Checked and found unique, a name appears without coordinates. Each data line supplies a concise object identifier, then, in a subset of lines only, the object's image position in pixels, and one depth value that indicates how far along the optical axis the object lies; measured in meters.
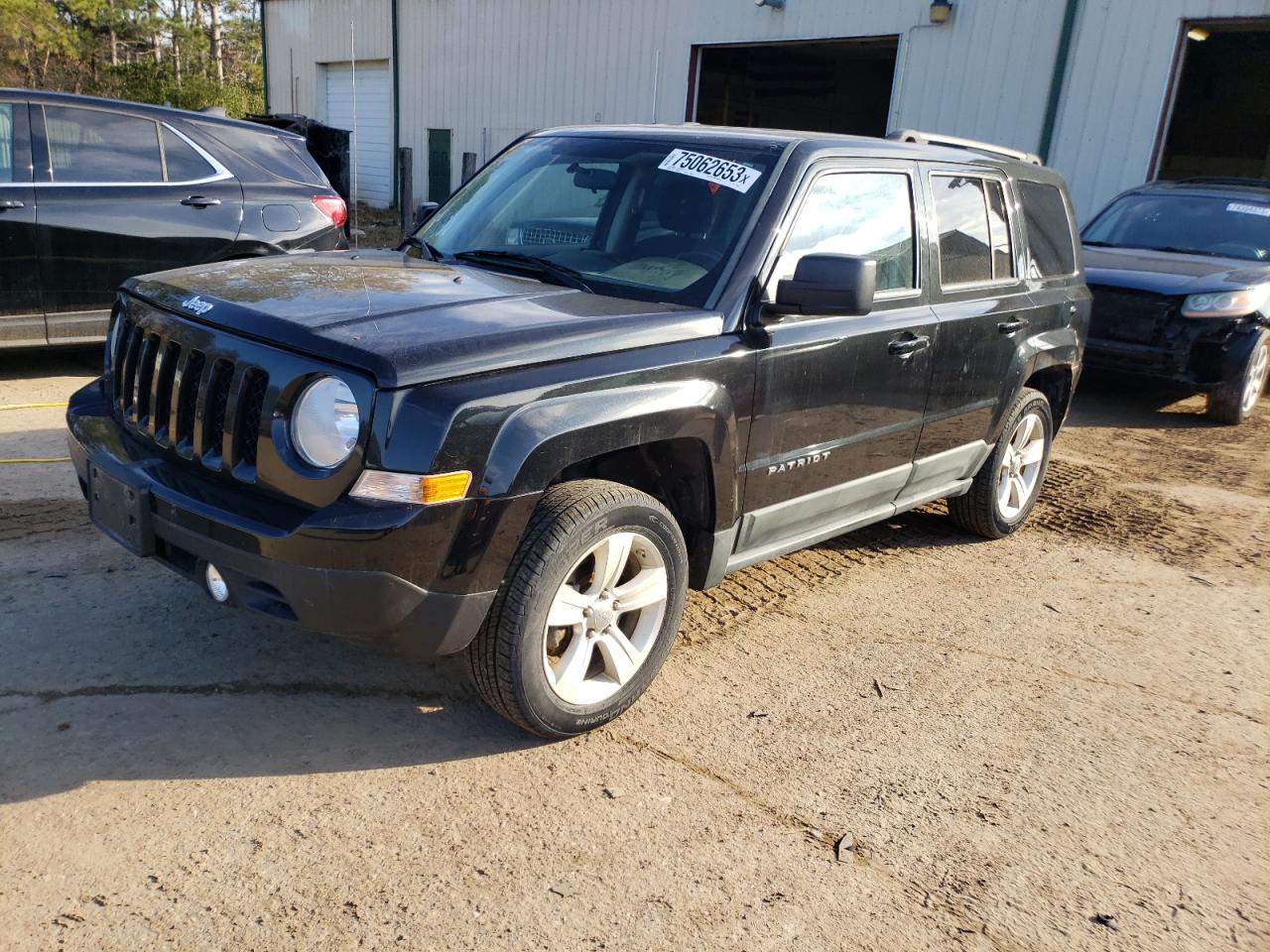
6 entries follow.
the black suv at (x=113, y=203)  6.61
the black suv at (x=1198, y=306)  8.28
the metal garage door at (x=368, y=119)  22.39
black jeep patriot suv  2.76
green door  20.47
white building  11.39
